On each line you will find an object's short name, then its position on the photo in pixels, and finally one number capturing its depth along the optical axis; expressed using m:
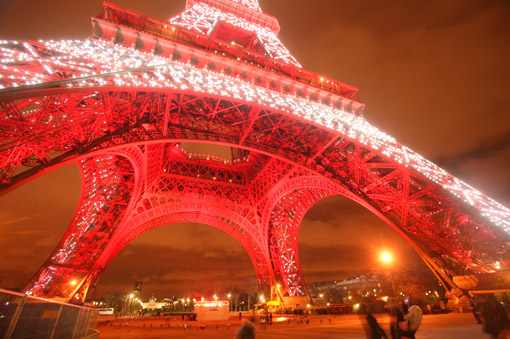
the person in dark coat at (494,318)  3.91
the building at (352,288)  59.88
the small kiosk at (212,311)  23.09
